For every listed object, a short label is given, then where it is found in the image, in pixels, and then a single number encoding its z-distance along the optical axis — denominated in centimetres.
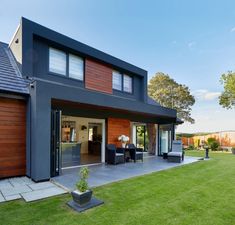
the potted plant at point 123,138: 1021
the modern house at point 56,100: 595
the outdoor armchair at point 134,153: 991
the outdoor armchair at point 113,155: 904
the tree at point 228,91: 1650
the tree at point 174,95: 2411
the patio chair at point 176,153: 1005
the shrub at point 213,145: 1905
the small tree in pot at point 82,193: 396
